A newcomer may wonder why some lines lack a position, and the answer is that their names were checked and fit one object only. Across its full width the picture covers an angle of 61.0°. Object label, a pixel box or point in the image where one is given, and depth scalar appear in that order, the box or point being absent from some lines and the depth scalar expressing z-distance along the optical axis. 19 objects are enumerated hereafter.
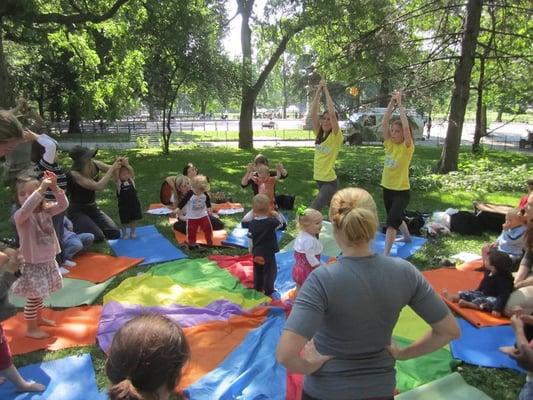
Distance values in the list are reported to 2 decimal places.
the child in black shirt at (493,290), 4.52
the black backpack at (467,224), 7.38
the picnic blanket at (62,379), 3.40
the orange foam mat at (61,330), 4.07
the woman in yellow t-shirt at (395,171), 5.79
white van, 25.81
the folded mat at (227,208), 8.79
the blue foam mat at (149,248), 6.40
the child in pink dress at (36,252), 3.98
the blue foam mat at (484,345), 3.86
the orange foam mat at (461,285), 4.52
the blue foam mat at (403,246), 6.50
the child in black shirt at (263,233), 4.95
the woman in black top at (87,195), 6.60
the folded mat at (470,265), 5.96
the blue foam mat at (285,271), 5.49
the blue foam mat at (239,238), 6.89
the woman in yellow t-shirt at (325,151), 6.45
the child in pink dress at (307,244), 4.44
